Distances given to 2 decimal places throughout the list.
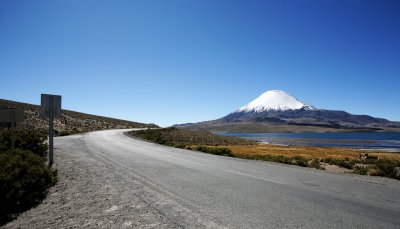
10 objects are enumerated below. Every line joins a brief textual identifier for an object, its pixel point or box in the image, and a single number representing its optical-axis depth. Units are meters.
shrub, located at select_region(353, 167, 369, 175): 16.36
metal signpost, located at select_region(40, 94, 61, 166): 14.75
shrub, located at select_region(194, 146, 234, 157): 28.02
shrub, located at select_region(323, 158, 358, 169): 23.86
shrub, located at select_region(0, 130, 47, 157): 16.99
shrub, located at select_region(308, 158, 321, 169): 20.12
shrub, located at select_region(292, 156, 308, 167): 20.23
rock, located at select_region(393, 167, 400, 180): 14.19
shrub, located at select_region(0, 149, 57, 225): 8.54
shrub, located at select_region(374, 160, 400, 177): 14.95
